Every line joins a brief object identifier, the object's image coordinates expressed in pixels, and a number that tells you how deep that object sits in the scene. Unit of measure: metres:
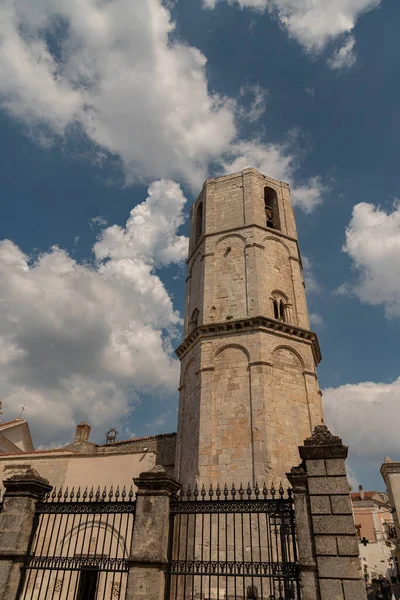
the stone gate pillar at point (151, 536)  6.51
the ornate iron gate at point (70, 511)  7.02
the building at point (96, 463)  17.78
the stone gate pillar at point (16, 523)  7.17
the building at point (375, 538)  35.91
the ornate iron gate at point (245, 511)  6.30
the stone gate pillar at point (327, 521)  5.88
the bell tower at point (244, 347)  13.47
